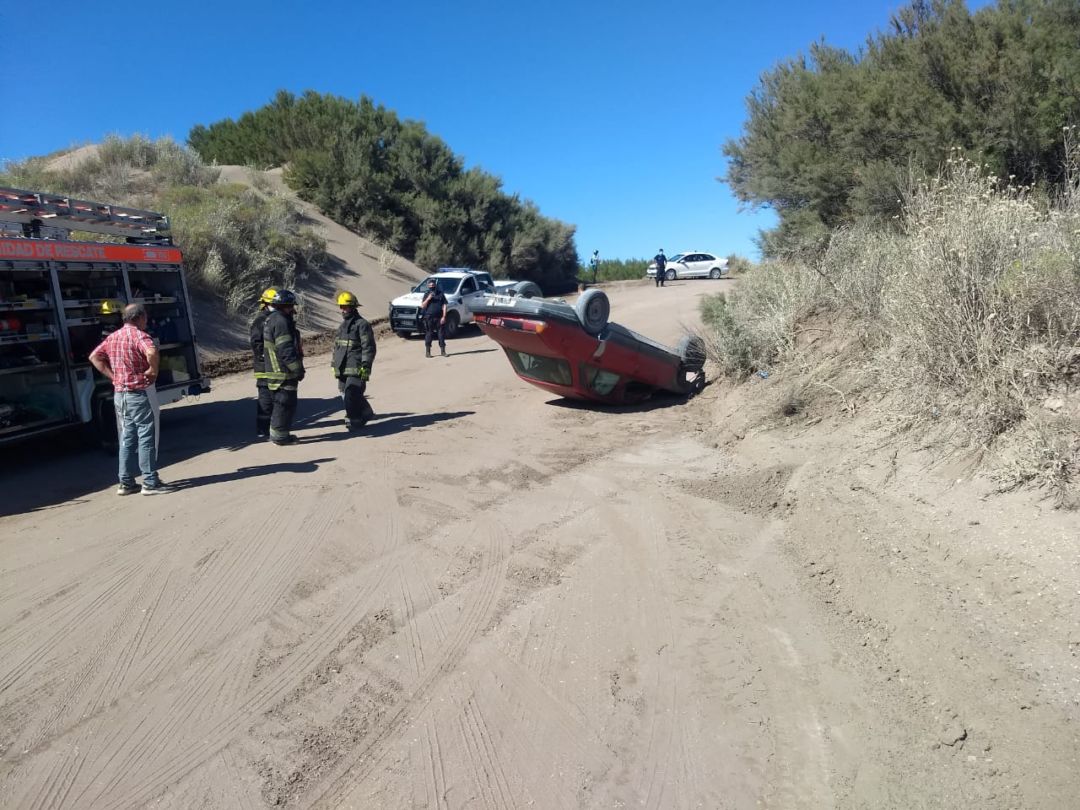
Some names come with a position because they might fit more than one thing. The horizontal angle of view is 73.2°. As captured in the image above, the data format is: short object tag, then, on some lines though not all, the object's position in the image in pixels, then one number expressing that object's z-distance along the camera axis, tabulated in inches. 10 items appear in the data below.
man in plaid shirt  269.6
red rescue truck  309.1
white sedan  1700.3
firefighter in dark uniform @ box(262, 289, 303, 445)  339.9
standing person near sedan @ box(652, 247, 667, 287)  1437.0
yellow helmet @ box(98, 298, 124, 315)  337.4
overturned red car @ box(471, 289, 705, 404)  367.2
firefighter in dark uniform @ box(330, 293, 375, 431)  370.3
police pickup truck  788.5
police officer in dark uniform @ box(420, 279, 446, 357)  653.9
